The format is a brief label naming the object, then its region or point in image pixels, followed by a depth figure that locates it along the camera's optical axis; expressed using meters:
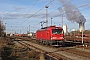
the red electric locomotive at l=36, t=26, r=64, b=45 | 33.12
